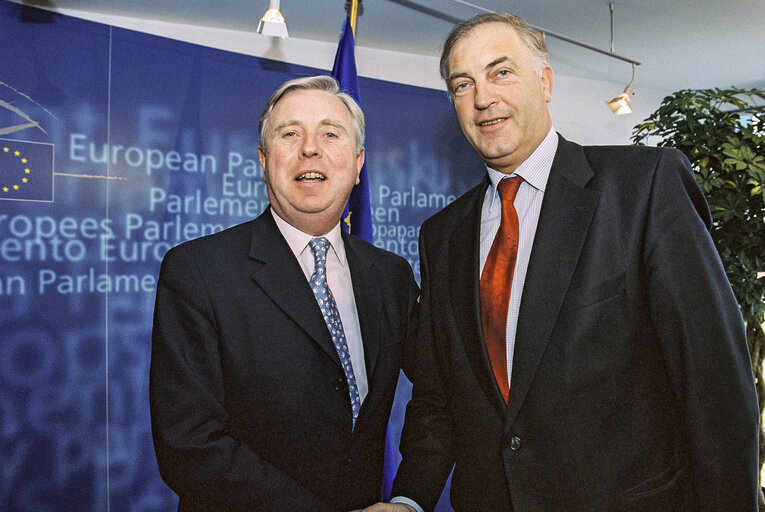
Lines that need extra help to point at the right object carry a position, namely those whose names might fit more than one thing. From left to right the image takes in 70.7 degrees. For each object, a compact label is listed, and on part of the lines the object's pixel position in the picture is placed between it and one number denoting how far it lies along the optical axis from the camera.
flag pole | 3.01
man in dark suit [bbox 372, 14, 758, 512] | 1.24
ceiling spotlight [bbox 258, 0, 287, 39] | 2.60
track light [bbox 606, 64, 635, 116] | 4.57
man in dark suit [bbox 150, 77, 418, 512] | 1.41
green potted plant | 3.21
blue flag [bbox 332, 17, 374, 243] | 3.01
